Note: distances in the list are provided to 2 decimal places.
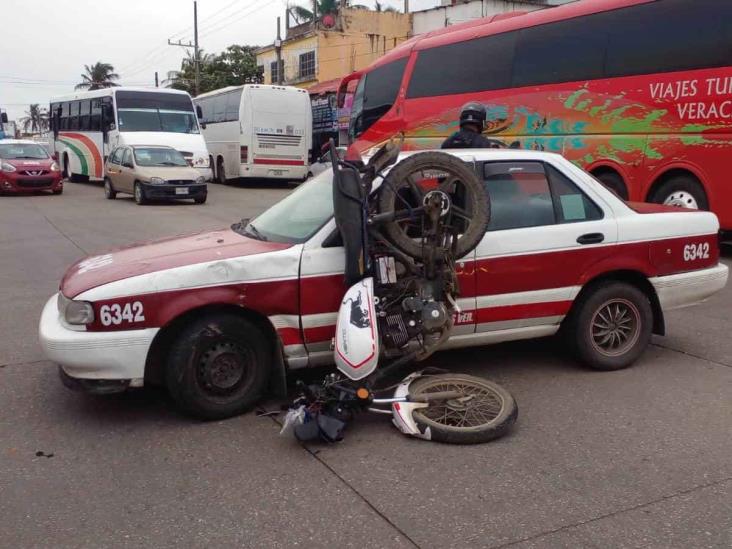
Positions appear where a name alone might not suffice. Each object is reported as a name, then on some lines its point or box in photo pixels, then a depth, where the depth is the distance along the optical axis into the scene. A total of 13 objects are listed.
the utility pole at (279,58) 39.03
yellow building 38.00
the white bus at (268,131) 24.27
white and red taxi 3.93
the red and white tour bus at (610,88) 9.45
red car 20.53
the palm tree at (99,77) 72.56
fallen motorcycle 3.84
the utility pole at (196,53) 46.22
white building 32.81
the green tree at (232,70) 45.28
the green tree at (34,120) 104.19
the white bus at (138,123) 20.84
